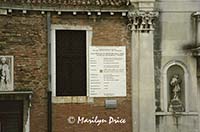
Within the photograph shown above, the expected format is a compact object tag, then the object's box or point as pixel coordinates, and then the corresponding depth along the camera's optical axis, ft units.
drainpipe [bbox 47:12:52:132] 51.60
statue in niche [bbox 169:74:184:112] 53.98
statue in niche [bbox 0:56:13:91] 50.83
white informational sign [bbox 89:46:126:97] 53.26
